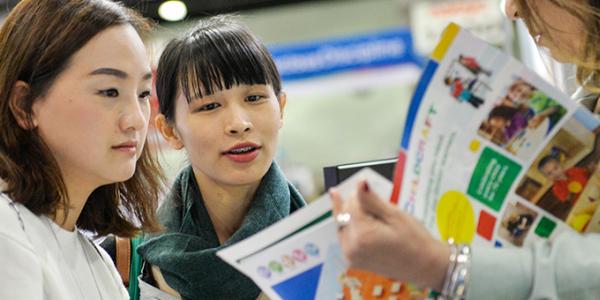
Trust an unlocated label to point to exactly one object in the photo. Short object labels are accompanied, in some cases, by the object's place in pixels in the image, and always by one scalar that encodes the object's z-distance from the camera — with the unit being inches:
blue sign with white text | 337.7
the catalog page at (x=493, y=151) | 42.8
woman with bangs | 73.1
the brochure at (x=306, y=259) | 45.4
